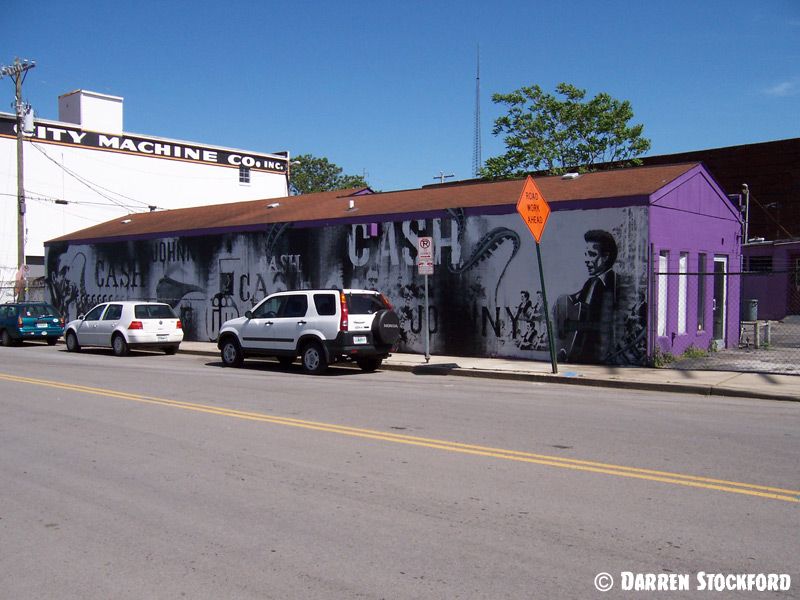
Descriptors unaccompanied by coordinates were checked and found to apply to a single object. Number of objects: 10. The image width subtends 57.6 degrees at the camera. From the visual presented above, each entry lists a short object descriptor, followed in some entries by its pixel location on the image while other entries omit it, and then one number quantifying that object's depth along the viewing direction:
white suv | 15.10
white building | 43.25
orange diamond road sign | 14.40
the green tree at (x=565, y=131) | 38.50
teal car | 24.97
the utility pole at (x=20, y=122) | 31.58
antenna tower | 49.77
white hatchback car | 20.70
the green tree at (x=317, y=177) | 74.50
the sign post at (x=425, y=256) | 16.56
